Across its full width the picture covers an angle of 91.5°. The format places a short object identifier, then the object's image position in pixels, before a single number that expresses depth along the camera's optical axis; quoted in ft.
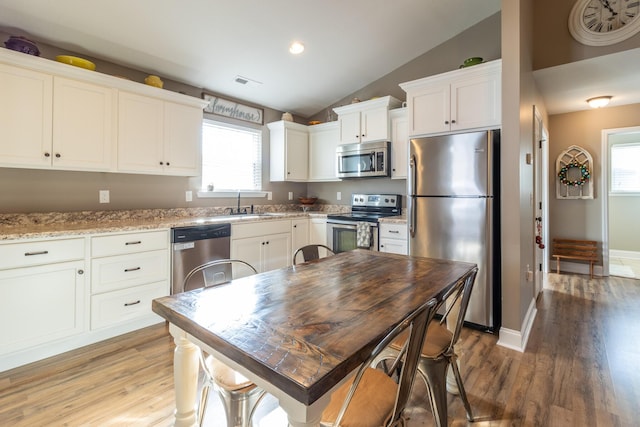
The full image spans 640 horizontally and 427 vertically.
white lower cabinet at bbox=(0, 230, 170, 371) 6.64
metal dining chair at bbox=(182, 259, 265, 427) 3.85
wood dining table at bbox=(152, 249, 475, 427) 2.50
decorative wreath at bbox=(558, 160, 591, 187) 14.44
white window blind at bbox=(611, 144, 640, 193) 17.40
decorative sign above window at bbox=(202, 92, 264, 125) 12.10
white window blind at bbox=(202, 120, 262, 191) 12.30
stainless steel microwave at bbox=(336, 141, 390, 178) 12.12
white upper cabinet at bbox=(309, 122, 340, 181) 14.24
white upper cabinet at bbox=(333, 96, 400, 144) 12.10
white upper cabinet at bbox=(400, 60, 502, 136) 8.78
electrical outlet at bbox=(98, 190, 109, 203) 9.45
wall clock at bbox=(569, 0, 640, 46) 8.49
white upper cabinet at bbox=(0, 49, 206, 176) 7.32
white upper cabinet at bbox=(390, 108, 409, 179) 11.87
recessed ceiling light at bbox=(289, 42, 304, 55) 10.56
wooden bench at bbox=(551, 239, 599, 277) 14.49
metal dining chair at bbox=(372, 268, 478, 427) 4.64
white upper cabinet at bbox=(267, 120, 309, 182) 14.02
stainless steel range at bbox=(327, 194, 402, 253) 11.32
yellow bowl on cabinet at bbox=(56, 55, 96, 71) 8.04
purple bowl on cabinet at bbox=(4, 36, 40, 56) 7.36
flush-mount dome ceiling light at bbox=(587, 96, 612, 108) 12.40
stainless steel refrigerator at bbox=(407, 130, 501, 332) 8.54
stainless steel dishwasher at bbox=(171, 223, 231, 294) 9.09
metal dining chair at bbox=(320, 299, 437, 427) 2.93
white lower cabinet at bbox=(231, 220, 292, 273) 10.73
